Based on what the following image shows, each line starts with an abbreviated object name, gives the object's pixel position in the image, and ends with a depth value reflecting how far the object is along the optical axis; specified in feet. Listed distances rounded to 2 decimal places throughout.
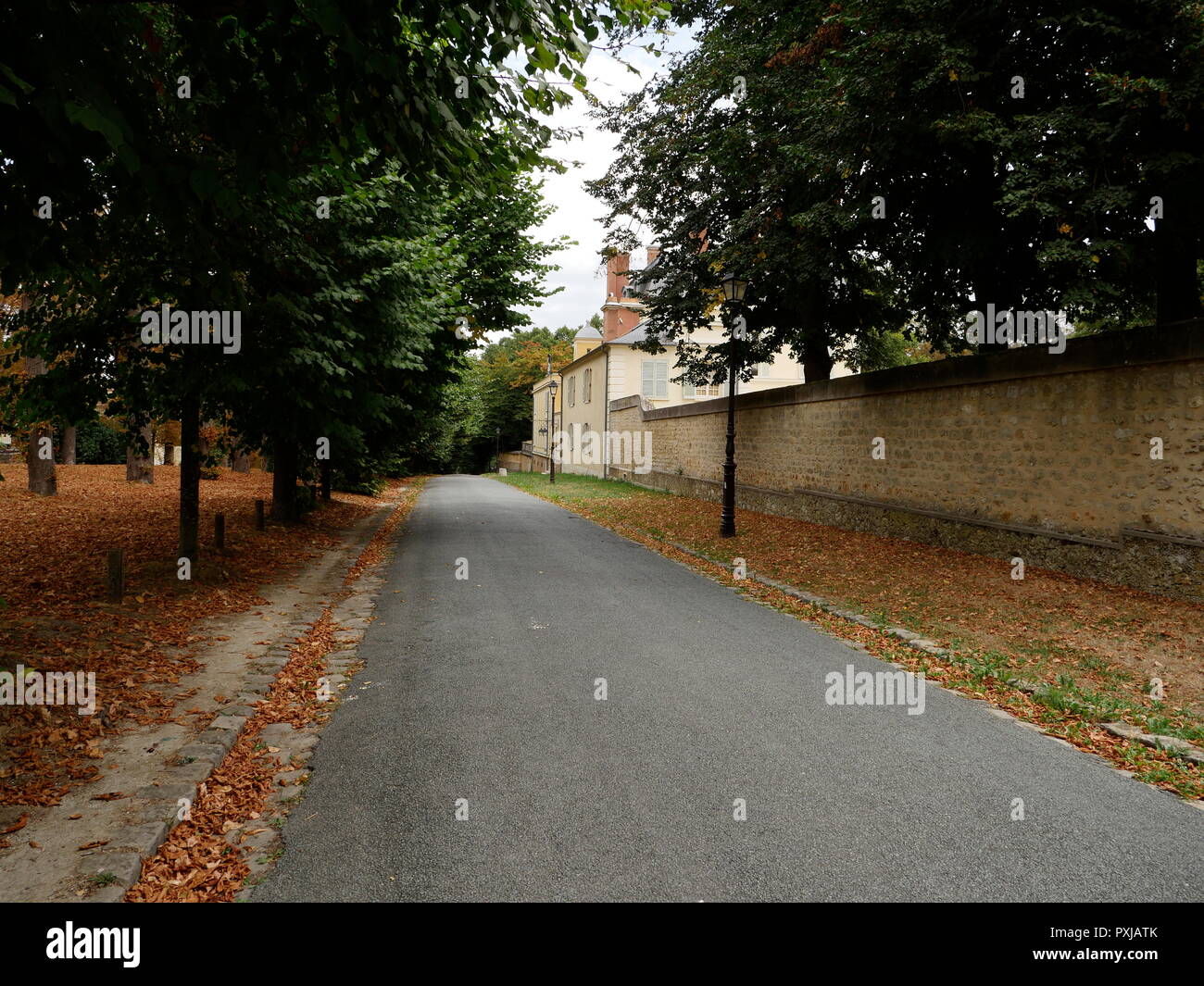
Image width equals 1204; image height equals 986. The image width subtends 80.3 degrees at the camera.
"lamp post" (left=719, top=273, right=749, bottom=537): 43.39
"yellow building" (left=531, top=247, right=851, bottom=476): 125.08
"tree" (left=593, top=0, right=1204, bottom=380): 25.53
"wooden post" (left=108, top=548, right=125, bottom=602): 23.52
